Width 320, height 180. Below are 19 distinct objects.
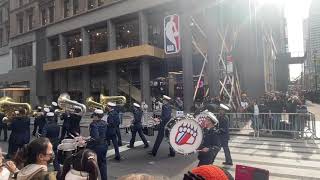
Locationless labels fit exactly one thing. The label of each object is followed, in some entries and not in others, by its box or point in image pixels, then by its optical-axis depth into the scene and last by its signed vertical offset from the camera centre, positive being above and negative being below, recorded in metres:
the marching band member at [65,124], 12.65 -1.08
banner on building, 15.15 +2.14
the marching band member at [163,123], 11.89 -1.01
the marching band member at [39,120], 16.98 -1.28
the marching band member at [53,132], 9.73 -1.04
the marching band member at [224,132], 9.79 -1.09
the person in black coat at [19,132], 10.95 -1.14
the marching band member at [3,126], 17.19 -1.52
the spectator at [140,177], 1.91 -0.44
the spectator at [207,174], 1.97 -0.44
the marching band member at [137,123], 13.31 -1.14
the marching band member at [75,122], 12.14 -0.97
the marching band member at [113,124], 11.44 -1.03
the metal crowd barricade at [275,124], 14.70 -1.44
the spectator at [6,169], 4.03 -0.83
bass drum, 7.72 -0.94
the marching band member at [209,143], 7.41 -1.07
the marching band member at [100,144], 8.40 -1.17
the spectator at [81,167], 4.32 -0.88
